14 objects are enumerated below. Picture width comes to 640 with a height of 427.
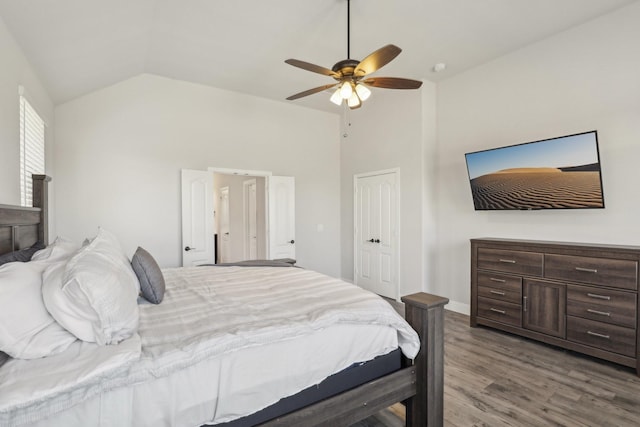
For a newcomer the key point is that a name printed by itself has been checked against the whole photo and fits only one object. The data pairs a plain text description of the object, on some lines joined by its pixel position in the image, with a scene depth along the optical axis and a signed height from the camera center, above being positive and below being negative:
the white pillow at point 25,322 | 1.07 -0.38
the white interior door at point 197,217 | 4.30 -0.05
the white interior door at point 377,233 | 4.80 -0.33
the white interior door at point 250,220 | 5.98 -0.13
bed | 1.11 -0.64
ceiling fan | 2.33 +1.11
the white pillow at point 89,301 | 1.17 -0.34
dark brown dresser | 2.63 -0.78
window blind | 2.56 +0.60
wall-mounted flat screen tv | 2.93 +0.39
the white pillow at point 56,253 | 1.69 -0.22
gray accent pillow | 1.87 -0.39
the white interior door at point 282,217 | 5.00 -0.06
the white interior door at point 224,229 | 7.25 -0.37
